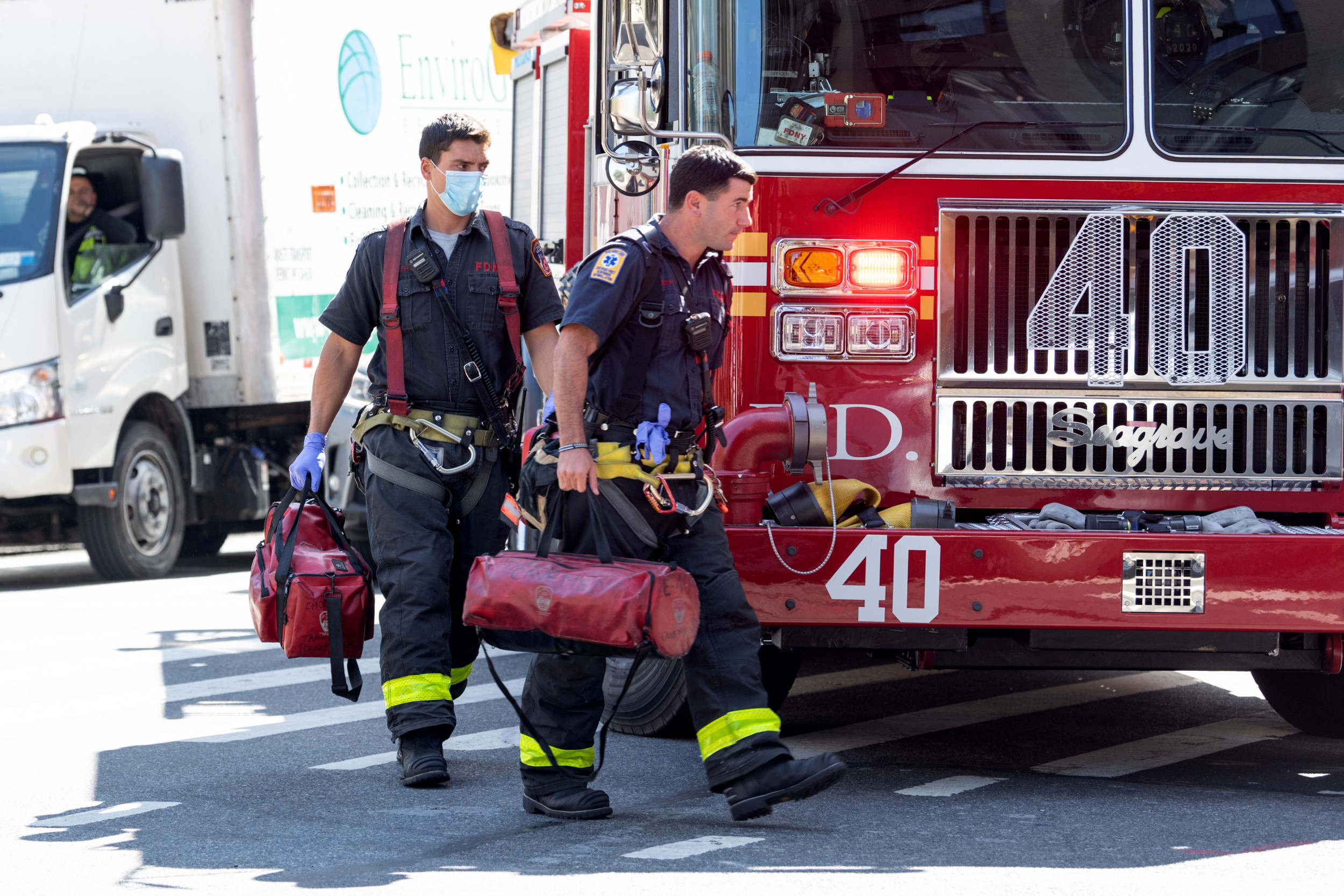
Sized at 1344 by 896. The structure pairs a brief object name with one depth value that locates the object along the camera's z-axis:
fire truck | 11.73
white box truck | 22.42
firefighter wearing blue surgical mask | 11.67
